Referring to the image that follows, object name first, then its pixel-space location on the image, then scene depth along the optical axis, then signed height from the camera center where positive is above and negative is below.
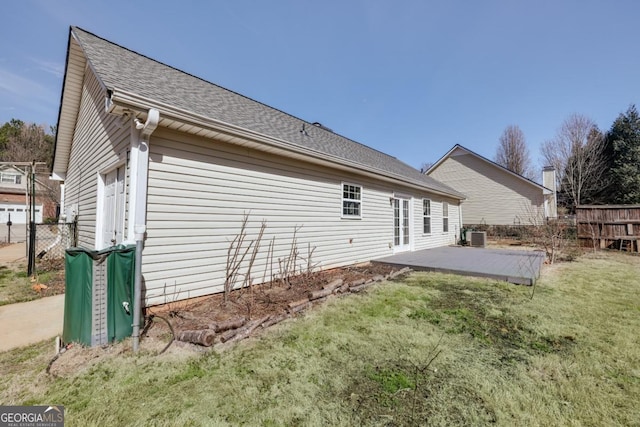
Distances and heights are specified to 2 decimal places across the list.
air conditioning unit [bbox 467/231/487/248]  13.75 -0.65
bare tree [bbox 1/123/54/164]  27.27 +8.18
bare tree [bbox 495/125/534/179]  32.19 +9.04
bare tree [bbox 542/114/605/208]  23.67 +6.29
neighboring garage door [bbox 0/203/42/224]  21.65 +0.86
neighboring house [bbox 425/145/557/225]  18.47 +2.64
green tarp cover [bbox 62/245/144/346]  2.93 -0.76
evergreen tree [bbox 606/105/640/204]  21.53 +5.72
